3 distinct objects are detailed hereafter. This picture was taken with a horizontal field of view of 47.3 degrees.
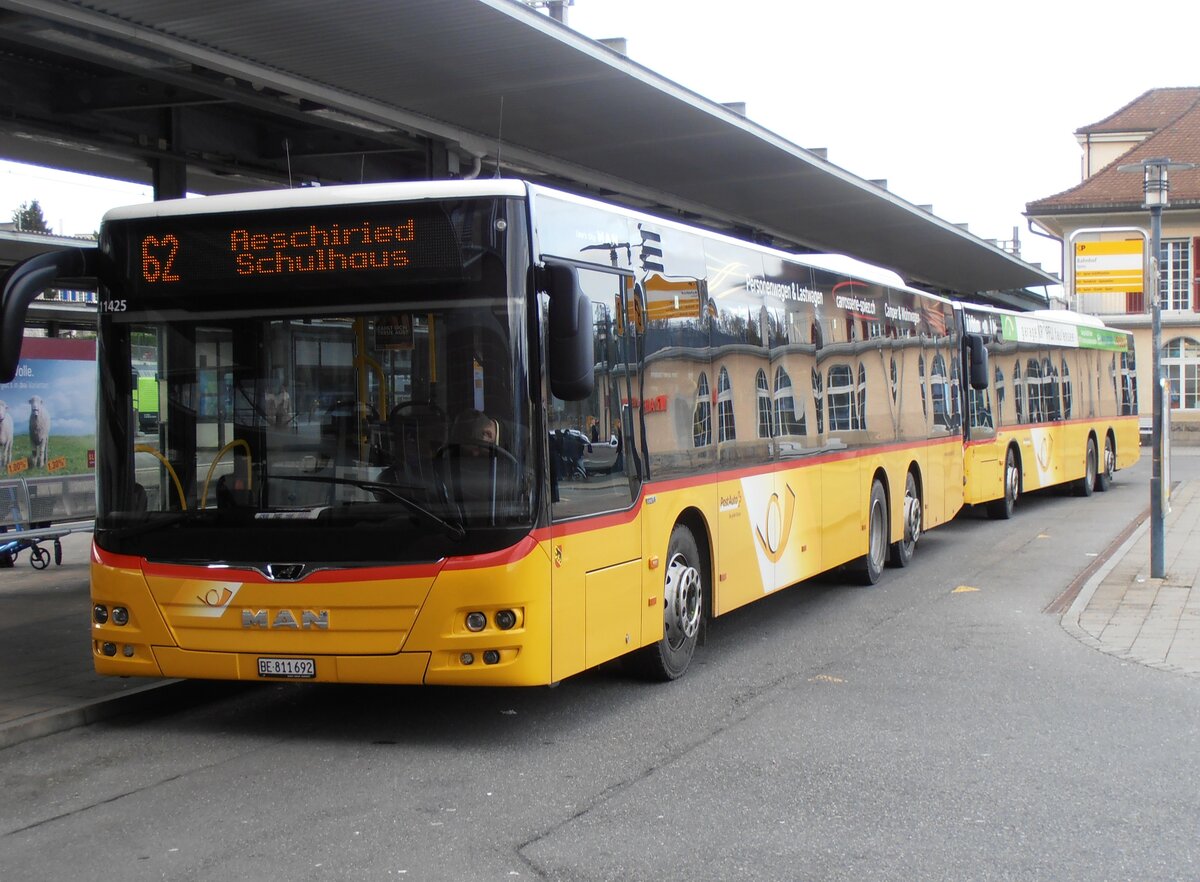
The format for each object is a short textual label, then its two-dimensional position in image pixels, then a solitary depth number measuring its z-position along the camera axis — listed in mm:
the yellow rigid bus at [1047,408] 20344
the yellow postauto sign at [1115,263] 17891
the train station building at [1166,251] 56344
